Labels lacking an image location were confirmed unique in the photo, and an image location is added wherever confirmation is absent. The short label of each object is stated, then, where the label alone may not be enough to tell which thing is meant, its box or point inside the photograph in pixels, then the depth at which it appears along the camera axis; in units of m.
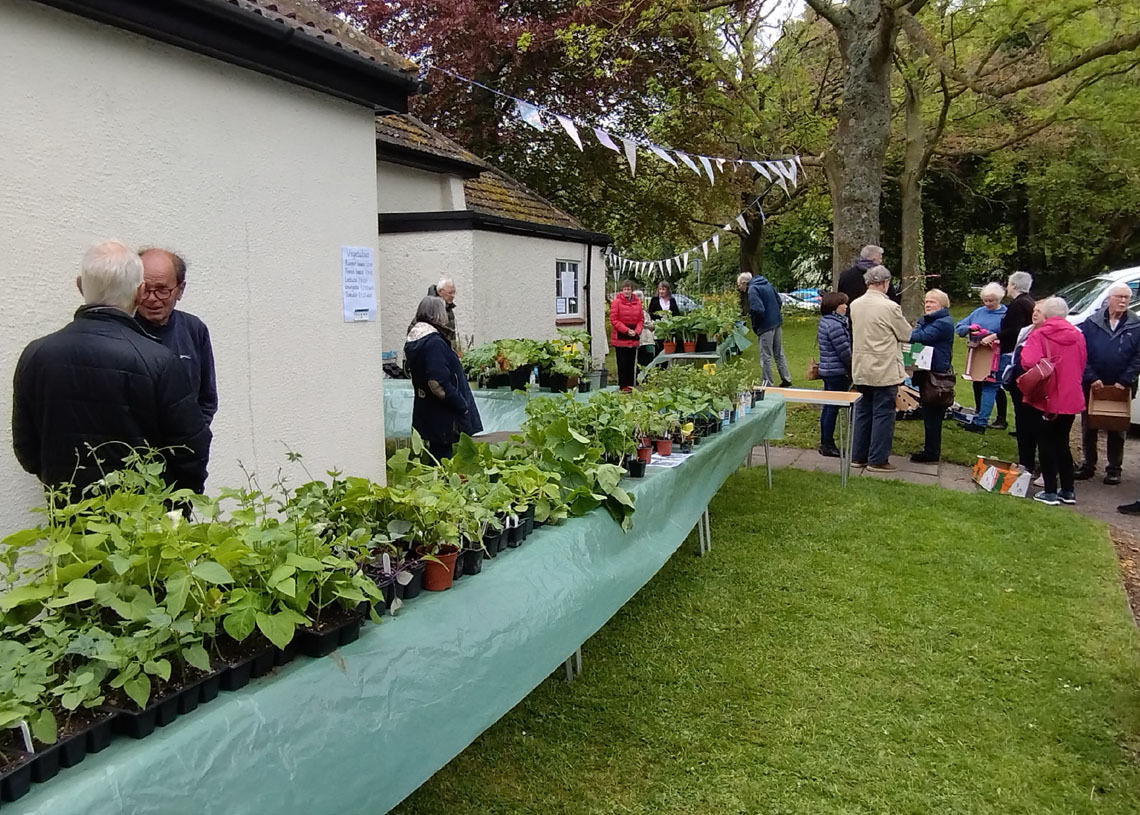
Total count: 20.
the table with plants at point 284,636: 1.49
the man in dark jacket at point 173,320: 2.86
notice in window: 13.17
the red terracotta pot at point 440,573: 2.35
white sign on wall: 4.57
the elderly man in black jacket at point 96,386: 2.35
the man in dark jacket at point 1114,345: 6.59
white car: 9.43
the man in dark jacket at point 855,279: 8.28
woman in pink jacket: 6.09
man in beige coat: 6.95
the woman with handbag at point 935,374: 7.46
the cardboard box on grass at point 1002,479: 6.70
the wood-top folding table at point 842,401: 6.59
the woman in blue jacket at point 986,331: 8.53
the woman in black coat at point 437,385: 4.77
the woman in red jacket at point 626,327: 10.59
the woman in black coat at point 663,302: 12.20
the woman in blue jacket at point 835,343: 7.58
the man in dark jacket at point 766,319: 10.66
